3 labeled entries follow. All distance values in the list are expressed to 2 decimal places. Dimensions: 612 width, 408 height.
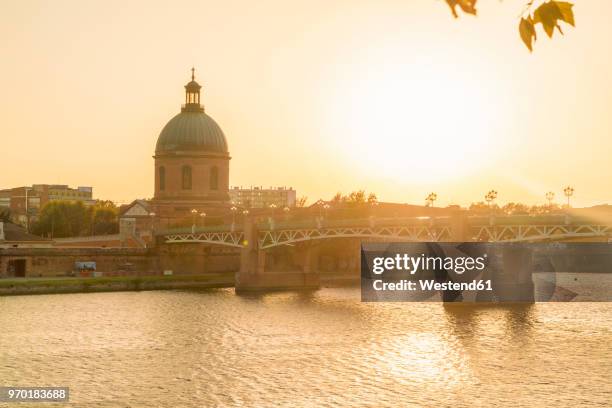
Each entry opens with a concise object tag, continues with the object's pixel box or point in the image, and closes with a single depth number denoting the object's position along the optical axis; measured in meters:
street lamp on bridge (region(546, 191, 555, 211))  119.84
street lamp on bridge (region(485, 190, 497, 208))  143.40
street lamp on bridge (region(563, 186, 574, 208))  119.19
